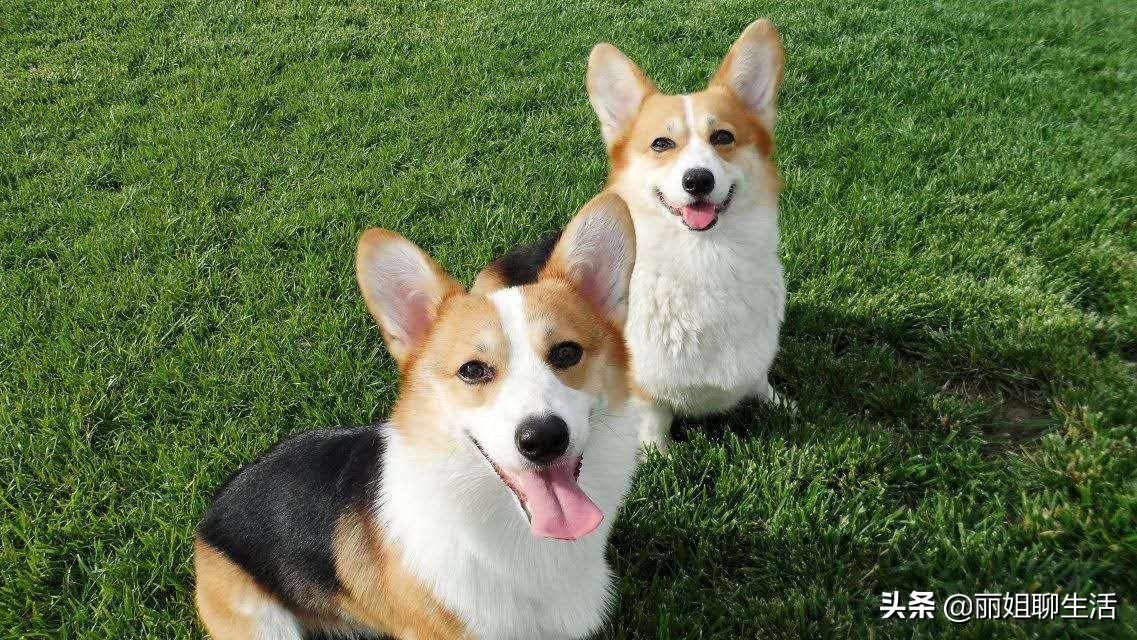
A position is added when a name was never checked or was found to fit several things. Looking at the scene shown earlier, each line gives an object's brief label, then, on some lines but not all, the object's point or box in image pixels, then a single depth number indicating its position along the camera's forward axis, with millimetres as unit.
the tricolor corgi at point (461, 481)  1062
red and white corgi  1332
